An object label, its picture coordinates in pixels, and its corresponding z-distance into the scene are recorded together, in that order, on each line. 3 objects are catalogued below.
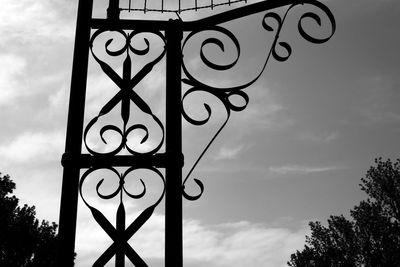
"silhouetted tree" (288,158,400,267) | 23.45
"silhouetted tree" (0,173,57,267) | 22.16
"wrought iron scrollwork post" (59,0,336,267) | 2.22
